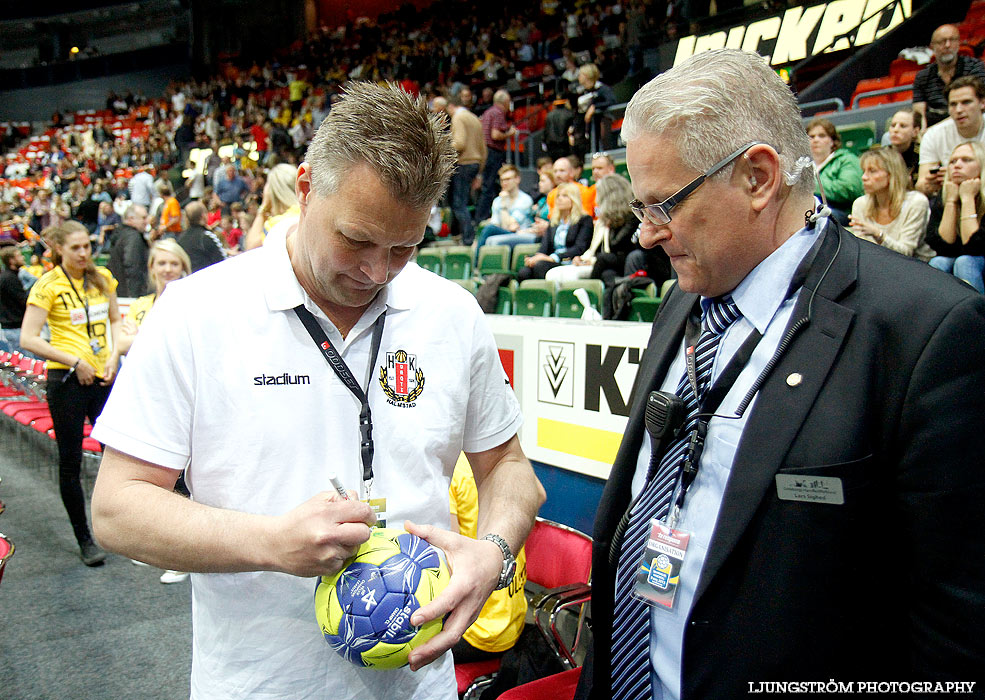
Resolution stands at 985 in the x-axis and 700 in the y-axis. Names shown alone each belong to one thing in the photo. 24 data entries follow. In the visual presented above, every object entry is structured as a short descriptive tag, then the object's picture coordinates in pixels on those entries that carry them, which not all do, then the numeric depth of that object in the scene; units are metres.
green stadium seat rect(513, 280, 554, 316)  5.78
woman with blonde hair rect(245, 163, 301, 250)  3.93
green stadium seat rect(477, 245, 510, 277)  7.85
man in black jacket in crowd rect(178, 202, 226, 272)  5.70
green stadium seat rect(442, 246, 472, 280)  8.32
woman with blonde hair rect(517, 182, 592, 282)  6.35
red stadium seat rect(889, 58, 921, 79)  8.98
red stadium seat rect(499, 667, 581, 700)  2.23
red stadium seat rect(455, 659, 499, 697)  2.64
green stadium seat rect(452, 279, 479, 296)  7.27
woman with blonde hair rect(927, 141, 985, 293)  3.97
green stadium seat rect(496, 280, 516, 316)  6.22
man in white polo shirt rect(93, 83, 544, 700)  1.14
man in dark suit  1.08
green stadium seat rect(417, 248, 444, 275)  8.79
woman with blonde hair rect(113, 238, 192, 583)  4.59
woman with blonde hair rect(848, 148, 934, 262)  4.32
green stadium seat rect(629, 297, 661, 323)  4.52
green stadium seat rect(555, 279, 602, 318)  5.38
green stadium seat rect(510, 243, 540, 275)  7.56
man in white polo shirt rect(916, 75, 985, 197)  4.84
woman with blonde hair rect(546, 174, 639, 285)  5.68
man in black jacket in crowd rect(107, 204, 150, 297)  8.24
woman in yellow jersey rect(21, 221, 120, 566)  4.52
